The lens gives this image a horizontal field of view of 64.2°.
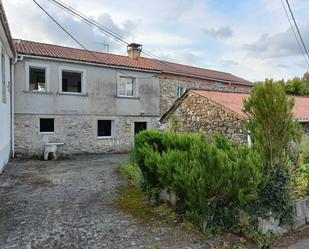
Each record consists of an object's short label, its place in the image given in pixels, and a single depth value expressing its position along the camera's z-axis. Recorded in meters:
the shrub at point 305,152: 6.79
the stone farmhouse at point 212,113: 9.90
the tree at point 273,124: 4.71
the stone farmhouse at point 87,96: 12.42
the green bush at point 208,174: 4.05
